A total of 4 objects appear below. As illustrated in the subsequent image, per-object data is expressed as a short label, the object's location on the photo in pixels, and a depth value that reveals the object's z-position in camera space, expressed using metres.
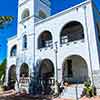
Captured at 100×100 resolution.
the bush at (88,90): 9.13
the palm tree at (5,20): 10.06
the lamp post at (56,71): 10.82
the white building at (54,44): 10.44
